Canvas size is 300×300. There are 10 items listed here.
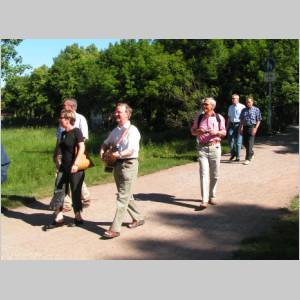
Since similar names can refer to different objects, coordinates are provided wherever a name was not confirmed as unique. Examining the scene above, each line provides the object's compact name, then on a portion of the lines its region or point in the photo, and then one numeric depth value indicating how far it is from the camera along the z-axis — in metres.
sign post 19.92
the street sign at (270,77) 19.88
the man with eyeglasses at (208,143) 8.29
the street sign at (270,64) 20.21
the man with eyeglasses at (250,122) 12.59
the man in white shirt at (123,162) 6.88
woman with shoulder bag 7.45
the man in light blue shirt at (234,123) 13.28
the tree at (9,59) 30.31
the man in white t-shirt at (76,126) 7.71
